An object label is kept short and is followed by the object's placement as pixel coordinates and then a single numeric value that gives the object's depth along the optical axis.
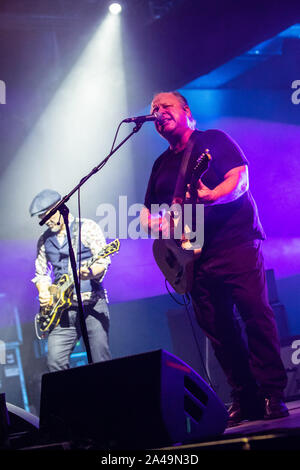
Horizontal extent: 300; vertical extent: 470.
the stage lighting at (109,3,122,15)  5.81
